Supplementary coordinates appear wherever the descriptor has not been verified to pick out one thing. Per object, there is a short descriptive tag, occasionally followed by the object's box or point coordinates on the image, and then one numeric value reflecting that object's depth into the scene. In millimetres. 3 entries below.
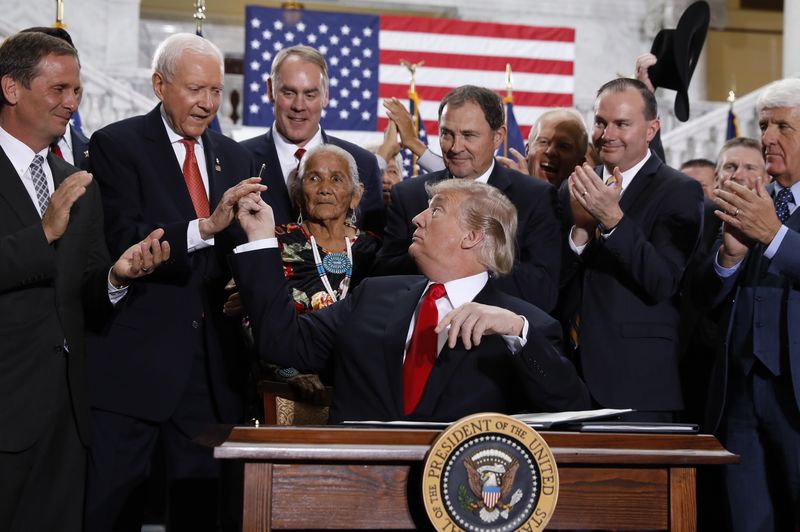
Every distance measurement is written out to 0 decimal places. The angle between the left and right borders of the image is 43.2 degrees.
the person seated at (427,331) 2703
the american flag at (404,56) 10172
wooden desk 1938
